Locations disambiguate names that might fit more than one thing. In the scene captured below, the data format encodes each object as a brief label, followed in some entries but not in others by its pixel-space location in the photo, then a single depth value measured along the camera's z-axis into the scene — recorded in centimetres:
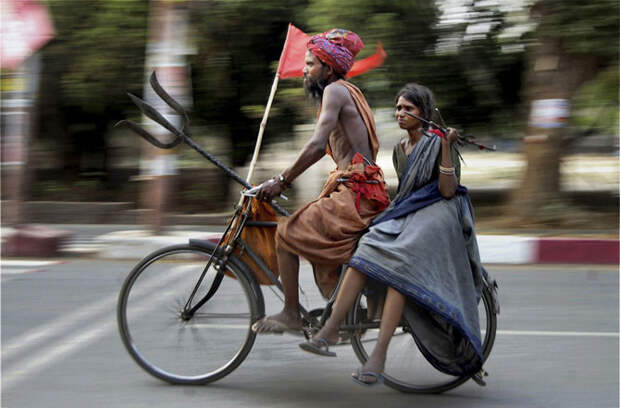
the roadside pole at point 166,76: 805
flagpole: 375
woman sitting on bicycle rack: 345
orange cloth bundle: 383
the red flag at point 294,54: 414
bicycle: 380
